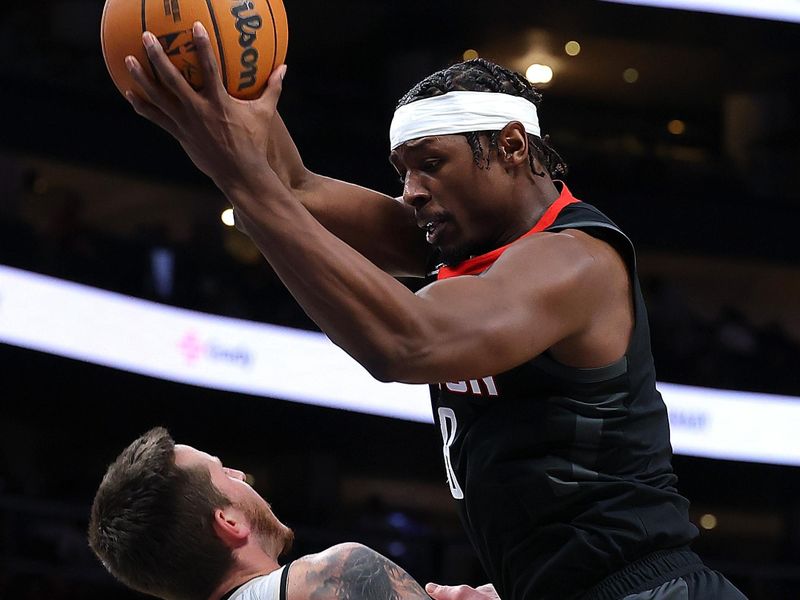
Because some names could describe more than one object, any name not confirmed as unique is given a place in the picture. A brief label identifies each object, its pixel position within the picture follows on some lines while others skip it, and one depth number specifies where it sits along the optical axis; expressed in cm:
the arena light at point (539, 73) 2895
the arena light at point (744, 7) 2348
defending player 495
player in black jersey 361
